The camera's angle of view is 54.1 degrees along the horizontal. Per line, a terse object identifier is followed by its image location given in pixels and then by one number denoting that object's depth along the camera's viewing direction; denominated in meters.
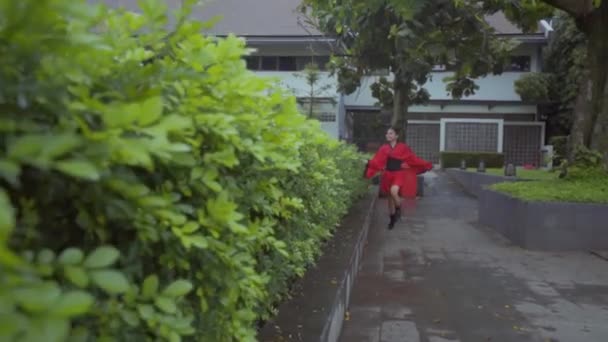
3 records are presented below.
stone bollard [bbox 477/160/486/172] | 19.69
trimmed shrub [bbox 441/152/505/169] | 25.30
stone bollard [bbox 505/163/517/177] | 16.83
